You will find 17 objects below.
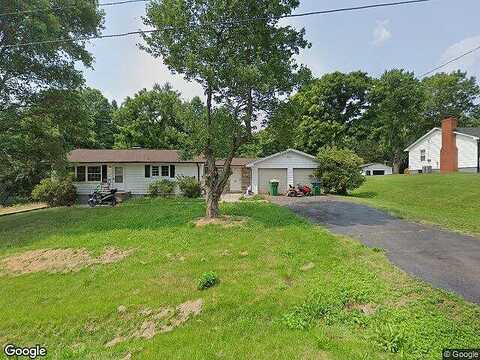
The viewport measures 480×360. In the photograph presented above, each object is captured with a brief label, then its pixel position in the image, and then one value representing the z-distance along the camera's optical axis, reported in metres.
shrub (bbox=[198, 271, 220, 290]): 6.55
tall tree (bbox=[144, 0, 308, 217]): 11.16
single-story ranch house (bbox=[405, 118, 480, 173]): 30.00
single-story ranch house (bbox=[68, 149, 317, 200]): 24.36
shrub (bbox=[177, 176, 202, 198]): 23.78
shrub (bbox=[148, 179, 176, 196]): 24.08
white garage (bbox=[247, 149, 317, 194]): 25.06
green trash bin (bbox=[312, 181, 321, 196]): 23.60
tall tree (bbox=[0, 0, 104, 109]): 13.39
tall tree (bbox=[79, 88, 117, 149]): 42.91
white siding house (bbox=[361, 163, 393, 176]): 47.53
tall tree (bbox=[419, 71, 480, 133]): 50.25
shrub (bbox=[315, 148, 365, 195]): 22.92
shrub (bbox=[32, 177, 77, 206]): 21.11
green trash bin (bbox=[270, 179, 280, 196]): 23.77
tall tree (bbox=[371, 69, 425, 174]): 42.78
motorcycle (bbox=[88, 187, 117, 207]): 19.84
